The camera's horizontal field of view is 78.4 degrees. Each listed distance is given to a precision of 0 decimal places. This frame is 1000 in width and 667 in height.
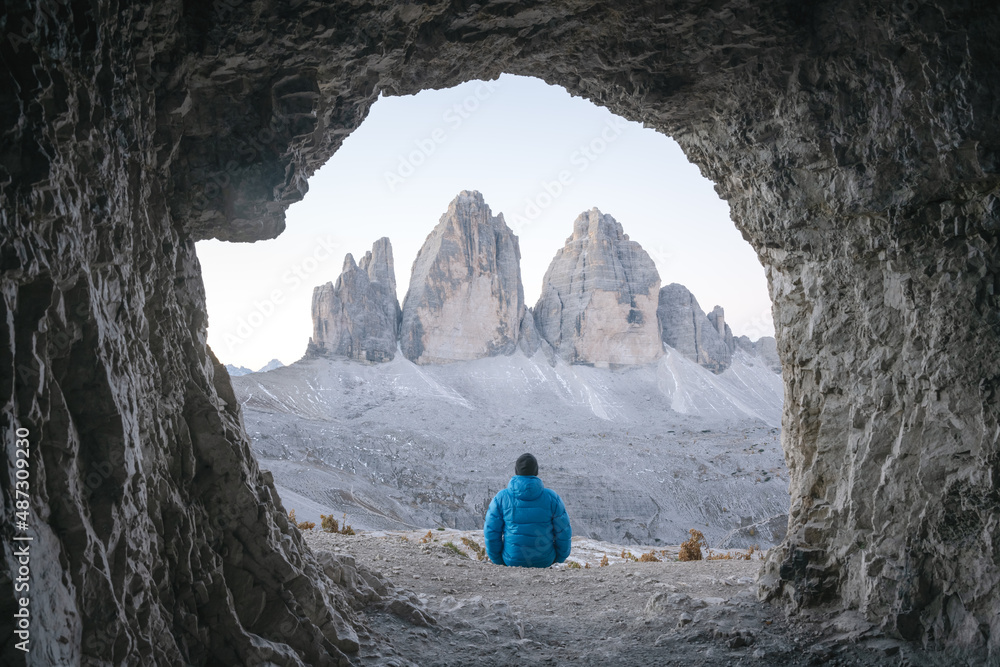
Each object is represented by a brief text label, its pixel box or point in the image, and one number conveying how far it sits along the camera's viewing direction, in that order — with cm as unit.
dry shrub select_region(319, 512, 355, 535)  1188
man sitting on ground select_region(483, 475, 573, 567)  826
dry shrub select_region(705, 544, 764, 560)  1120
